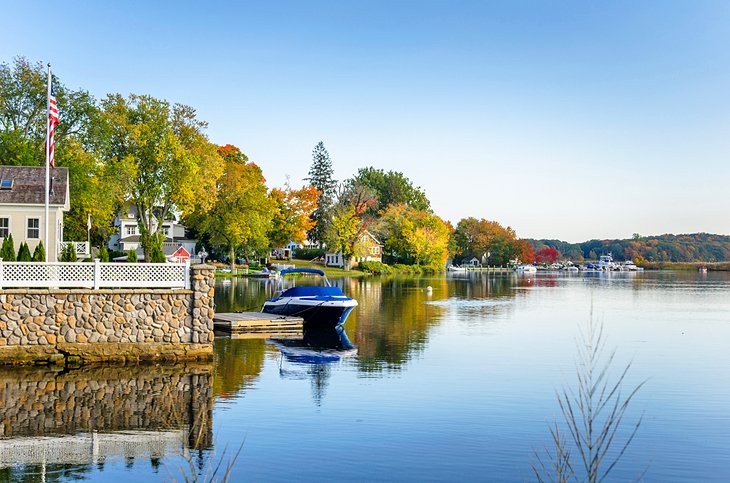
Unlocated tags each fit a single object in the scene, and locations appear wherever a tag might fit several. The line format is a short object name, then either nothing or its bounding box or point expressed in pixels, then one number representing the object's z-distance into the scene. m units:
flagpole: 23.88
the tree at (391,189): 148.50
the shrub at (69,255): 26.23
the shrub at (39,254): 23.42
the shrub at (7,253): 22.78
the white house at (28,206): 33.75
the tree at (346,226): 100.00
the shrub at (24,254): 23.40
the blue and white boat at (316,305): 30.06
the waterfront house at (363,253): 103.00
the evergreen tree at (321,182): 113.44
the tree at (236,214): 71.50
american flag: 24.39
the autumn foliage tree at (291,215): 88.06
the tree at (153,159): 56.38
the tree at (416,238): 118.38
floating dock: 28.20
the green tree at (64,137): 46.75
